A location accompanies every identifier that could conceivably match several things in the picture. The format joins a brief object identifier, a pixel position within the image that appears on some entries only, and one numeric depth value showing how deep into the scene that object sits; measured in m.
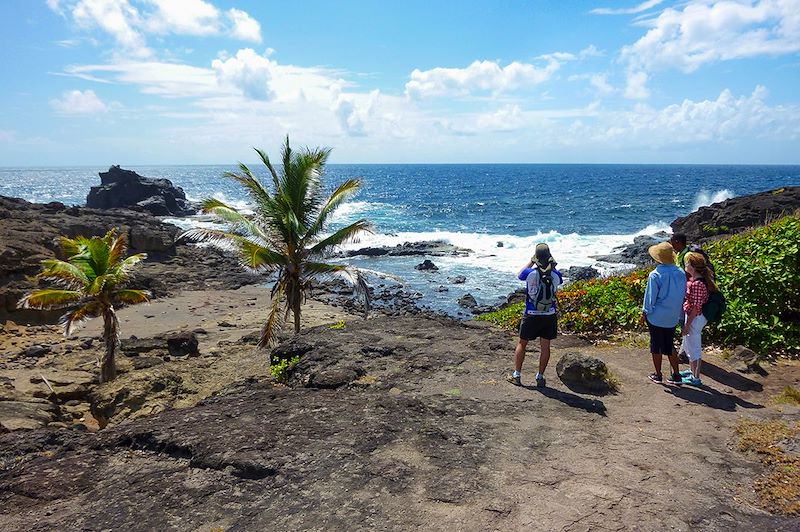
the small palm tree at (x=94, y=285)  11.43
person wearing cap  7.09
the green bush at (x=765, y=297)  8.70
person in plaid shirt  7.36
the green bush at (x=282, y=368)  9.45
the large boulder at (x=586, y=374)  7.27
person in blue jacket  7.16
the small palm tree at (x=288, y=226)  13.53
